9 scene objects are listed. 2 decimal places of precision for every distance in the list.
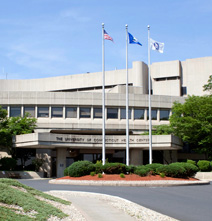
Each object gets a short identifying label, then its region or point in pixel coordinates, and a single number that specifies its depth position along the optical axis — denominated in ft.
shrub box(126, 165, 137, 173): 102.90
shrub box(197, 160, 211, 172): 142.00
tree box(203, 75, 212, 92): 179.52
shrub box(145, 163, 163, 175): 102.58
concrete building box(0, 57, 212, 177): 142.51
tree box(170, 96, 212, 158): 149.07
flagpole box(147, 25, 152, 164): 122.72
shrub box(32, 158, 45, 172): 146.61
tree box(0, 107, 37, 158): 138.10
